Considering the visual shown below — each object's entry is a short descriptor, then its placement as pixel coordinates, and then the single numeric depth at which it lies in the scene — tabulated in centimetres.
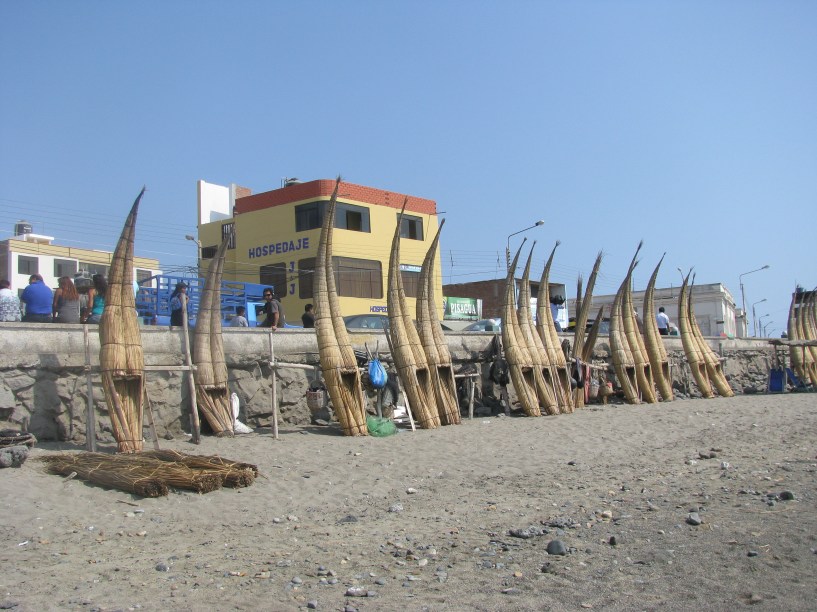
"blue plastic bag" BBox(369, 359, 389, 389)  1236
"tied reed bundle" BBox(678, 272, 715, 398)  1980
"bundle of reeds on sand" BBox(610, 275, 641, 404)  1783
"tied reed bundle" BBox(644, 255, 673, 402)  1869
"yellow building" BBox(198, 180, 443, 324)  3053
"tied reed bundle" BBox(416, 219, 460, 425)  1333
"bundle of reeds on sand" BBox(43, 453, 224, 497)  766
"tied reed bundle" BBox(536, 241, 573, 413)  1554
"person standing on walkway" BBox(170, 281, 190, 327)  1187
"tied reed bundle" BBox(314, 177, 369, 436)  1165
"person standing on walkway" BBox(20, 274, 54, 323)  1096
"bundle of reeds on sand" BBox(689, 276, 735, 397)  2020
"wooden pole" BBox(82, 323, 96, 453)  930
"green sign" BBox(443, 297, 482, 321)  3127
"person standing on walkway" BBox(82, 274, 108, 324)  1111
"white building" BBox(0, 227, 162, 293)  3619
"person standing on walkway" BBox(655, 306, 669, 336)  2294
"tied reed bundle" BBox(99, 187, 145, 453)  923
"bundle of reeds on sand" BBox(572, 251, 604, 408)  1658
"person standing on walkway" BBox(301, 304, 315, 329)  1504
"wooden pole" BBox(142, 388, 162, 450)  947
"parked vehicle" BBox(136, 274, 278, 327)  1560
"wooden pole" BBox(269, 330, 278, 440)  1095
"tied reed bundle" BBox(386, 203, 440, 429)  1278
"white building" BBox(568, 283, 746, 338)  5094
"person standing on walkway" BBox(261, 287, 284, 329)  1362
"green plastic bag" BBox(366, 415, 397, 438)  1184
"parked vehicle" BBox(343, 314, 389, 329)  1714
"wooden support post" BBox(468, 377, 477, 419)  1420
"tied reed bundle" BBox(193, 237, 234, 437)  1095
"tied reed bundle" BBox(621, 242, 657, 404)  1819
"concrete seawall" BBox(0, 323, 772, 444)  959
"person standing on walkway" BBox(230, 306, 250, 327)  1454
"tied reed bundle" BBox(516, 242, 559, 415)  1516
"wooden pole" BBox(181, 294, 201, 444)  1023
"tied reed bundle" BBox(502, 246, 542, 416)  1481
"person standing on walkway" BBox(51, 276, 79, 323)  1091
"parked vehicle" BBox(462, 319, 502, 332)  2048
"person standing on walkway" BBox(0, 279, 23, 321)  1064
